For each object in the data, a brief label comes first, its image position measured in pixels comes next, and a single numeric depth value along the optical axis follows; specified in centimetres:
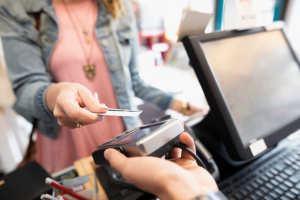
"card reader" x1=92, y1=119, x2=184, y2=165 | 26
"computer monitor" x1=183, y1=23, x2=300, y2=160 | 41
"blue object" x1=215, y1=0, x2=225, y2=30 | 72
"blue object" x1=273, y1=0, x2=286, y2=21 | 131
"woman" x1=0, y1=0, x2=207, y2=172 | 51
